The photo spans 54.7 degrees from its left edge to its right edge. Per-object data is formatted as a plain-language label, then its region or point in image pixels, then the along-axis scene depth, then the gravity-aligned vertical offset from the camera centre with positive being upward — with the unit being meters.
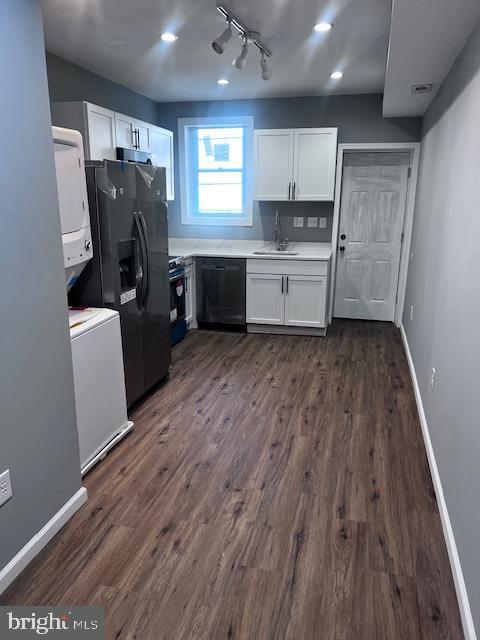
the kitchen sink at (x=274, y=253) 5.05 -0.58
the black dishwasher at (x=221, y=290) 5.08 -0.99
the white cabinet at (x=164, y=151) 4.60 +0.47
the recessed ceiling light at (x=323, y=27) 2.93 +1.07
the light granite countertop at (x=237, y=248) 4.94 -0.57
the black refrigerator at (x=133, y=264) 2.77 -0.43
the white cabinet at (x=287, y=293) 4.88 -0.98
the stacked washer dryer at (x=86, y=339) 2.29 -0.75
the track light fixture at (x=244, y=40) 2.74 +1.03
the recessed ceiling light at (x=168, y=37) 3.14 +1.07
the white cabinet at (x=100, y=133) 3.51 +0.49
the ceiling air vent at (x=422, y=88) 3.41 +0.82
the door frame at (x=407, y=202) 5.04 -0.01
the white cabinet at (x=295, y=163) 4.90 +0.37
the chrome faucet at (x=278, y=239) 5.35 -0.46
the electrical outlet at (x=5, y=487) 1.75 -1.08
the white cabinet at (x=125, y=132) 3.89 +0.55
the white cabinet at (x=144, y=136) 4.23 +0.56
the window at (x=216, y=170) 5.45 +0.33
